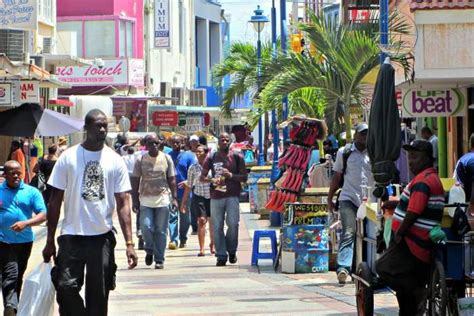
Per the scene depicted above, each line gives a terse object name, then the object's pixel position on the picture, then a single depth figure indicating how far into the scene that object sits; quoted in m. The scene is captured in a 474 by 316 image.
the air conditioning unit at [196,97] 76.06
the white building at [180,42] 65.94
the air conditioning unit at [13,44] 35.84
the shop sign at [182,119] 68.12
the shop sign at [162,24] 65.19
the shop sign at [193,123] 68.69
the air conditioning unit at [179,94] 72.12
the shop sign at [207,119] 74.75
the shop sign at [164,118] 64.12
